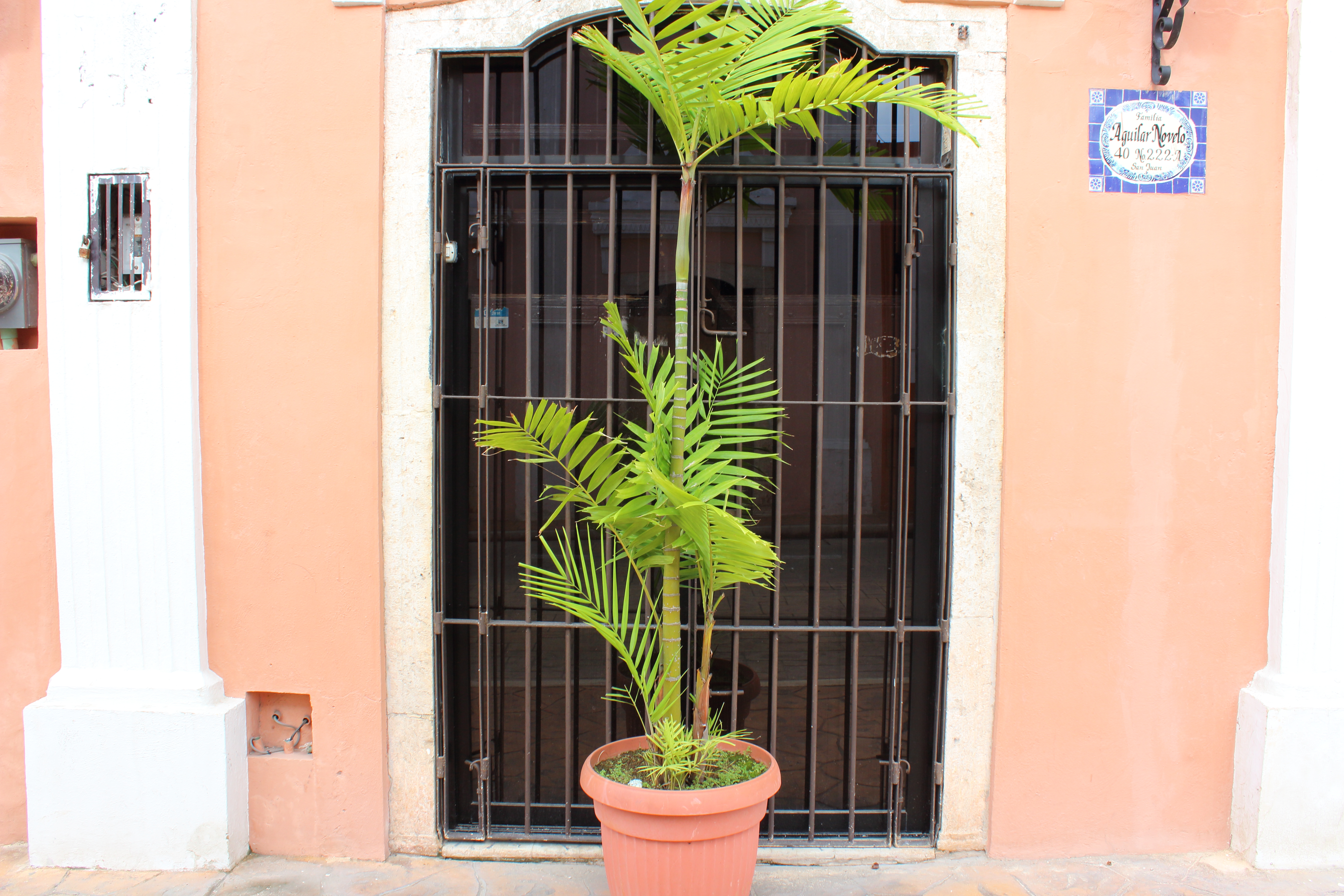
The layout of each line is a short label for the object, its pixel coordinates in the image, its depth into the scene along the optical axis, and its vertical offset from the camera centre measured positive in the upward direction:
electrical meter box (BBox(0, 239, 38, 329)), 3.25 +0.38
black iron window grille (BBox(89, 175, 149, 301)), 3.09 +0.53
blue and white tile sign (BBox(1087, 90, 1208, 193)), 3.09 +0.89
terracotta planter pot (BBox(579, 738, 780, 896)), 2.52 -1.31
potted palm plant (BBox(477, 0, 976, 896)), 2.41 -0.30
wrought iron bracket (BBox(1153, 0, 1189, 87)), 2.97 +1.24
